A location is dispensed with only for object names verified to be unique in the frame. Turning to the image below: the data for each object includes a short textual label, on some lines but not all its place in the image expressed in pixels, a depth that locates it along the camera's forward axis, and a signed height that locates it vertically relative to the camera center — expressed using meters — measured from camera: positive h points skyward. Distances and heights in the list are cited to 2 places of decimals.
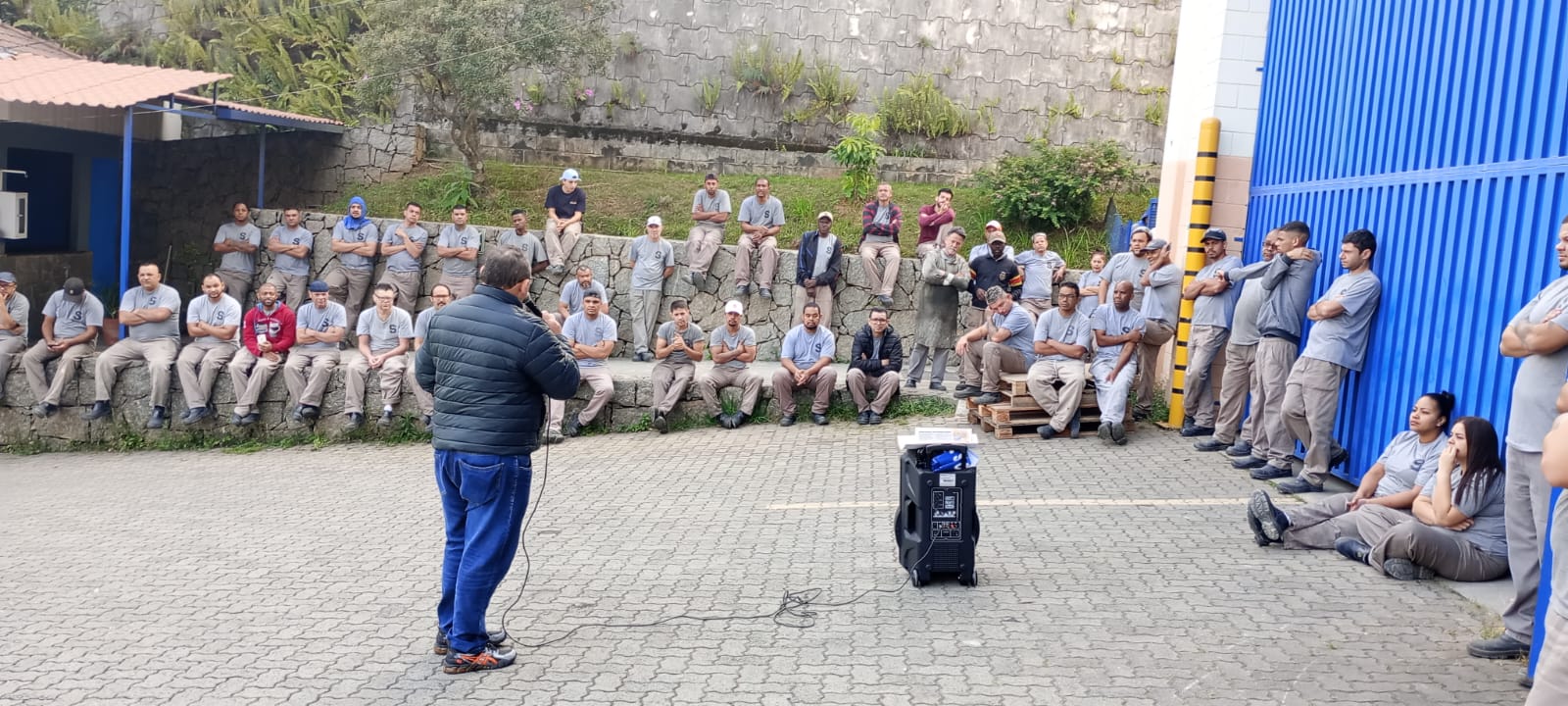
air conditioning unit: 14.41 -0.31
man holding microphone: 5.25 -0.84
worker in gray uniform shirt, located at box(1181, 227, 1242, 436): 10.35 -0.31
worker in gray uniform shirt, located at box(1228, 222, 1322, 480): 9.16 -0.24
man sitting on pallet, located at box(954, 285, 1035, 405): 11.52 -0.73
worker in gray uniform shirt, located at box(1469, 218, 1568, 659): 5.38 -0.63
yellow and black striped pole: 11.10 +0.66
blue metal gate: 6.88 +0.89
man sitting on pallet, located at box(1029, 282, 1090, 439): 10.80 -0.80
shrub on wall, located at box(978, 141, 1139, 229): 16.19 +1.24
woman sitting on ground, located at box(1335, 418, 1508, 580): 6.40 -1.17
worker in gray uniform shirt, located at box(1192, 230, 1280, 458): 9.70 -0.71
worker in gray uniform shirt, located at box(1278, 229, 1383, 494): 8.45 -0.36
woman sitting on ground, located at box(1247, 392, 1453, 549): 7.00 -1.15
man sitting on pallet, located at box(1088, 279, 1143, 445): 10.52 -0.70
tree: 16.50 +2.49
